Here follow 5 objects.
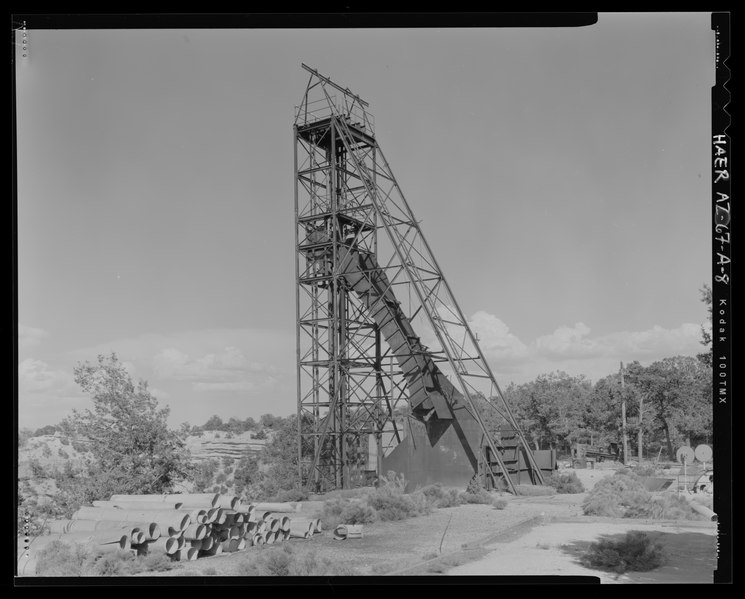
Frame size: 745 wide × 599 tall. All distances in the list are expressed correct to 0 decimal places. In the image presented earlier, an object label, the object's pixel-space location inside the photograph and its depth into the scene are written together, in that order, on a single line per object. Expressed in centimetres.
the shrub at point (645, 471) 2622
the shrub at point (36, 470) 1819
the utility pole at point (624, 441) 3517
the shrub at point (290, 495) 2106
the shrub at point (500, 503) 1823
